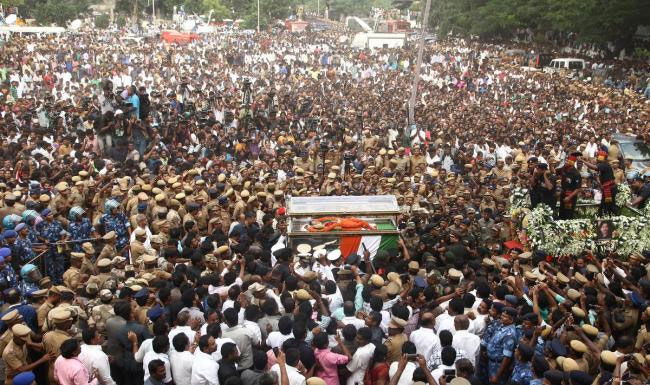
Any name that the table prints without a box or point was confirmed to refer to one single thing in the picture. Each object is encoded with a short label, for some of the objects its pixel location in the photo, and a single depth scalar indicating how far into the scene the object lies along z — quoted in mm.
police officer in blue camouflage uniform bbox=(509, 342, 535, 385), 5332
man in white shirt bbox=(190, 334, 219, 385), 5160
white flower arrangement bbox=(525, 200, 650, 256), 8891
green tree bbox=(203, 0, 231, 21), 55062
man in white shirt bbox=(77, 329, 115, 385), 5207
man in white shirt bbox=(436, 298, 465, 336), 6109
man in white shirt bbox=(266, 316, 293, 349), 5684
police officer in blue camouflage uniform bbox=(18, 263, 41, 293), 6840
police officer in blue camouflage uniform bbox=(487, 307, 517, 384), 5832
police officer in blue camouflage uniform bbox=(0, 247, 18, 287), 6879
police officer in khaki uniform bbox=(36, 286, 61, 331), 6117
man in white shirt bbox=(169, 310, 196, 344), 5688
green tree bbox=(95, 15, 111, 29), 52312
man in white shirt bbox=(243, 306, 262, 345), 5750
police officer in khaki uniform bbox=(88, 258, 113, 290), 6867
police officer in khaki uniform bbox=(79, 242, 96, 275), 7471
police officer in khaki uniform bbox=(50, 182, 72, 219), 9367
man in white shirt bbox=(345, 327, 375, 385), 5512
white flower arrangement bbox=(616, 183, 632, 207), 9867
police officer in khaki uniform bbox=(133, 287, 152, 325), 6164
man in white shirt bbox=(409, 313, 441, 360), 5785
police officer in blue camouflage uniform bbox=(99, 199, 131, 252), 8852
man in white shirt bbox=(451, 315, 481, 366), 5883
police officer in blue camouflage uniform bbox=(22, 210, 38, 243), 8383
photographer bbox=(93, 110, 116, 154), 13328
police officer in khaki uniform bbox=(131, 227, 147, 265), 8070
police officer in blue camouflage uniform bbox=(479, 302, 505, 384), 6054
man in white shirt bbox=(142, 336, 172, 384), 5242
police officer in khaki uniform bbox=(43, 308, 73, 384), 5477
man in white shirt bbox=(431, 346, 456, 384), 5316
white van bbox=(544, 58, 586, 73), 29298
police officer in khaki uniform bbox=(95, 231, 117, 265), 7887
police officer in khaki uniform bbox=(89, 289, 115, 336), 6104
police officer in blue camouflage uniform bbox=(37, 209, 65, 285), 8492
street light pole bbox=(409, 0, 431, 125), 16567
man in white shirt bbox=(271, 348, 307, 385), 4988
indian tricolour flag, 8828
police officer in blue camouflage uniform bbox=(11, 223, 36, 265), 7777
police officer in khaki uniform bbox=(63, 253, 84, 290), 7125
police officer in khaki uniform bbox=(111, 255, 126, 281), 7057
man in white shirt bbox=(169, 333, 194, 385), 5305
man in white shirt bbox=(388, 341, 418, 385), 5227
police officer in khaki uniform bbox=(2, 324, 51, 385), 5297
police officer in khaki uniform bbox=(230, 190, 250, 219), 9359
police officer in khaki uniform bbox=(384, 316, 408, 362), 5758
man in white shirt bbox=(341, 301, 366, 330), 5977
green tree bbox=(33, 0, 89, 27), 48031
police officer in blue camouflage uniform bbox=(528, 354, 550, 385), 5102
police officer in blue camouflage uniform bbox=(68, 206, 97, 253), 8641
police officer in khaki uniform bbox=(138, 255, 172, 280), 7086
